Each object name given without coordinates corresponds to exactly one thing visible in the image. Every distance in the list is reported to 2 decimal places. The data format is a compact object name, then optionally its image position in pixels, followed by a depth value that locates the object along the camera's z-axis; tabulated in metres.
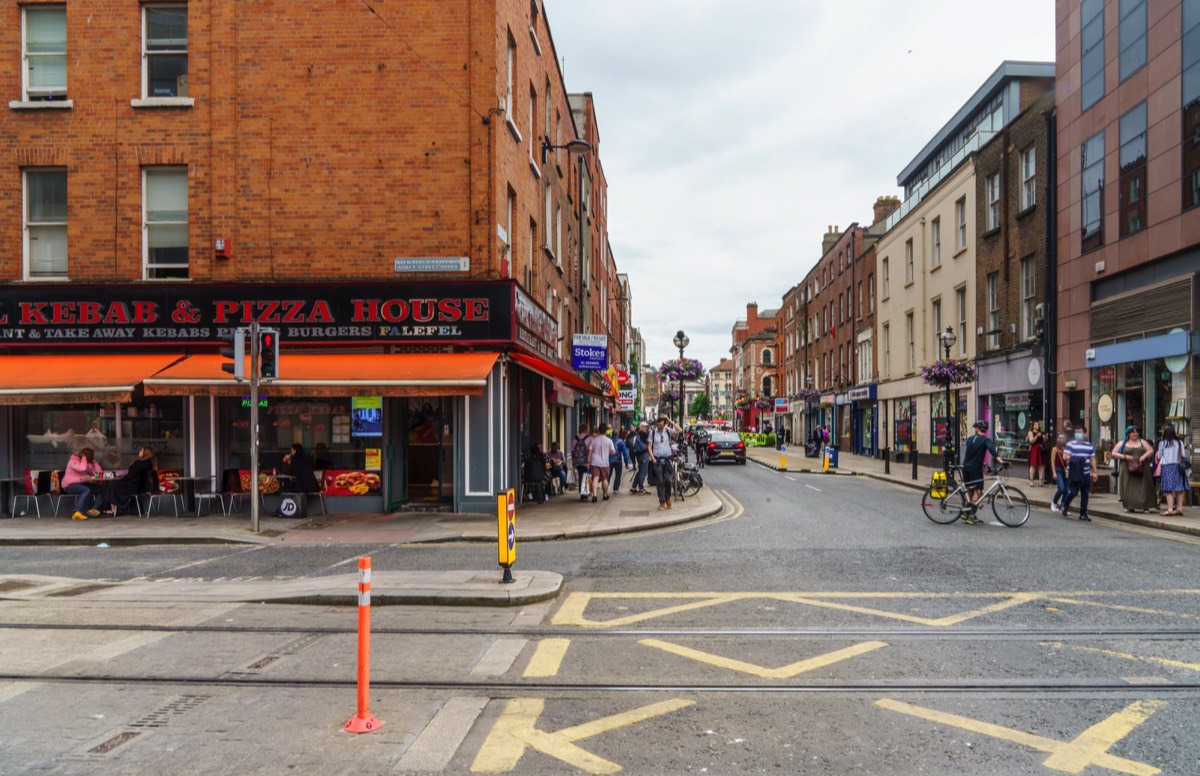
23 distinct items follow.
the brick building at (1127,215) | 17.42
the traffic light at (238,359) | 13.18
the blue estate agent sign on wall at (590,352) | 20.55
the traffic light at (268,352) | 13.21
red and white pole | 4.77
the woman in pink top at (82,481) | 15.31
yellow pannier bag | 15.80
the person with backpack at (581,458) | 19.14
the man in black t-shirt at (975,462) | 14.57
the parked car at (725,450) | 38.84
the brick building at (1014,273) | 23.80
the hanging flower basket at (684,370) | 36.87
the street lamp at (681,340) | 32.81
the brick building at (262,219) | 15.92
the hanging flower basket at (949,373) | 25.03
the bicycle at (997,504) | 14.27
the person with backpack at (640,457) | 21.23
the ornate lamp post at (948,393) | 23.41
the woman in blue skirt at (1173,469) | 14.94
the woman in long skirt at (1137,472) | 15.35
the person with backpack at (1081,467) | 15.21
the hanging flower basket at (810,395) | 52.55
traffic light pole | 13.08
